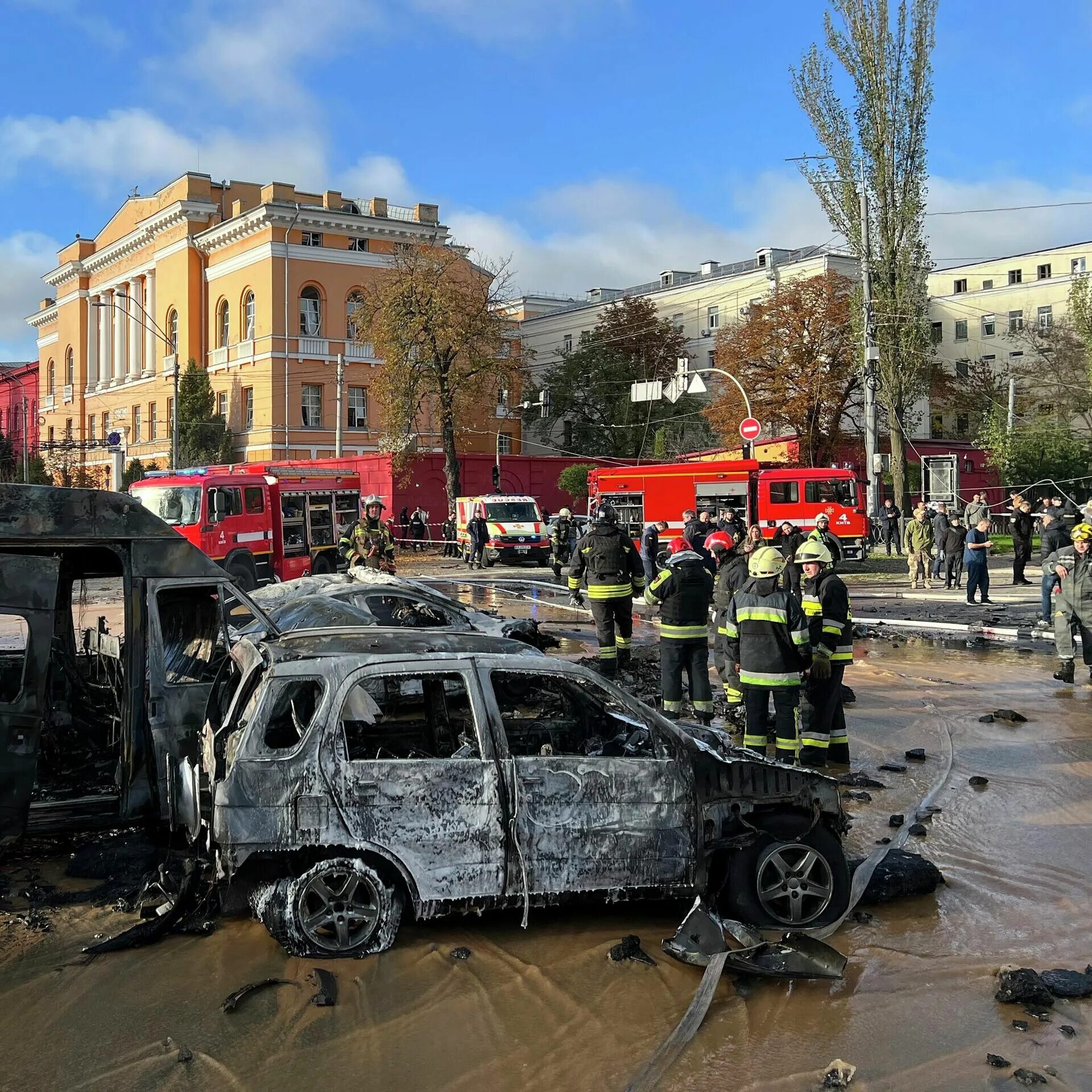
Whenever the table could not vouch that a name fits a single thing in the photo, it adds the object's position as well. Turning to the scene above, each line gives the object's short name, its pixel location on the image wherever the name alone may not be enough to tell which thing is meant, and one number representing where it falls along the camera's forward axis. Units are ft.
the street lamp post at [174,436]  126.21
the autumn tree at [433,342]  126.00
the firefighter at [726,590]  33.60
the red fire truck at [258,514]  66.69
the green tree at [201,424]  167.73
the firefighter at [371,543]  49.96
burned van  18.47
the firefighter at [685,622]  29.84
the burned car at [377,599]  31.76
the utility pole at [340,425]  144.77
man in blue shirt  61.46
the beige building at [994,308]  198.39
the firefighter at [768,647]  24.77
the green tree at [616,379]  189.47
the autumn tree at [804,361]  146.20
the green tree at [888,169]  107.34
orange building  164.25
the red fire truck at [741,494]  93.45
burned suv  15.60
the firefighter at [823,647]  25.95
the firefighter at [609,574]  37.76
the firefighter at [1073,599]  37.93
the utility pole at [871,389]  95.86
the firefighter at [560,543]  81.41
